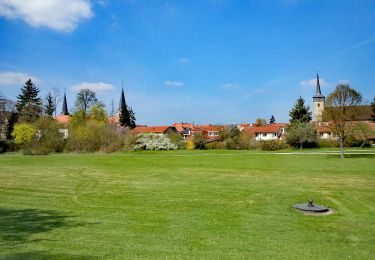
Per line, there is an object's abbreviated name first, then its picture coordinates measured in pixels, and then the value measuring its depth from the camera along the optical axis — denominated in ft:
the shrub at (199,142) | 182.70
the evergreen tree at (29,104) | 207.95
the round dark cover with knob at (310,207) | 34.45
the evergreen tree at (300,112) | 204.32
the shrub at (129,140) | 172.04
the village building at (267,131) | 249.14
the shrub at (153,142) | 179.42
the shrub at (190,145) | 182.07
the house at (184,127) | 312.95
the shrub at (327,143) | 175.32
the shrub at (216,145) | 179.11
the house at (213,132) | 187.73
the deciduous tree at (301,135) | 172.96
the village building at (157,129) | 266.24
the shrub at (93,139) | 166.09
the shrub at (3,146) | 176.91
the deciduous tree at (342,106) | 115.34
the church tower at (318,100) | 311.27
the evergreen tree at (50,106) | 246.06
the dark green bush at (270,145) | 166.09
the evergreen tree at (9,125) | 213.25
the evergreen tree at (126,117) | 254.55
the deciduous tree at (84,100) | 244.63
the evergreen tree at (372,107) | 213.32
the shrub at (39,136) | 156.88
